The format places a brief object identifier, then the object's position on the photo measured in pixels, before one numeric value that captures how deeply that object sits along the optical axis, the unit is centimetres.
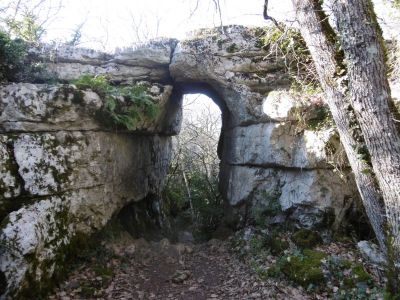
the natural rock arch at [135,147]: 573
